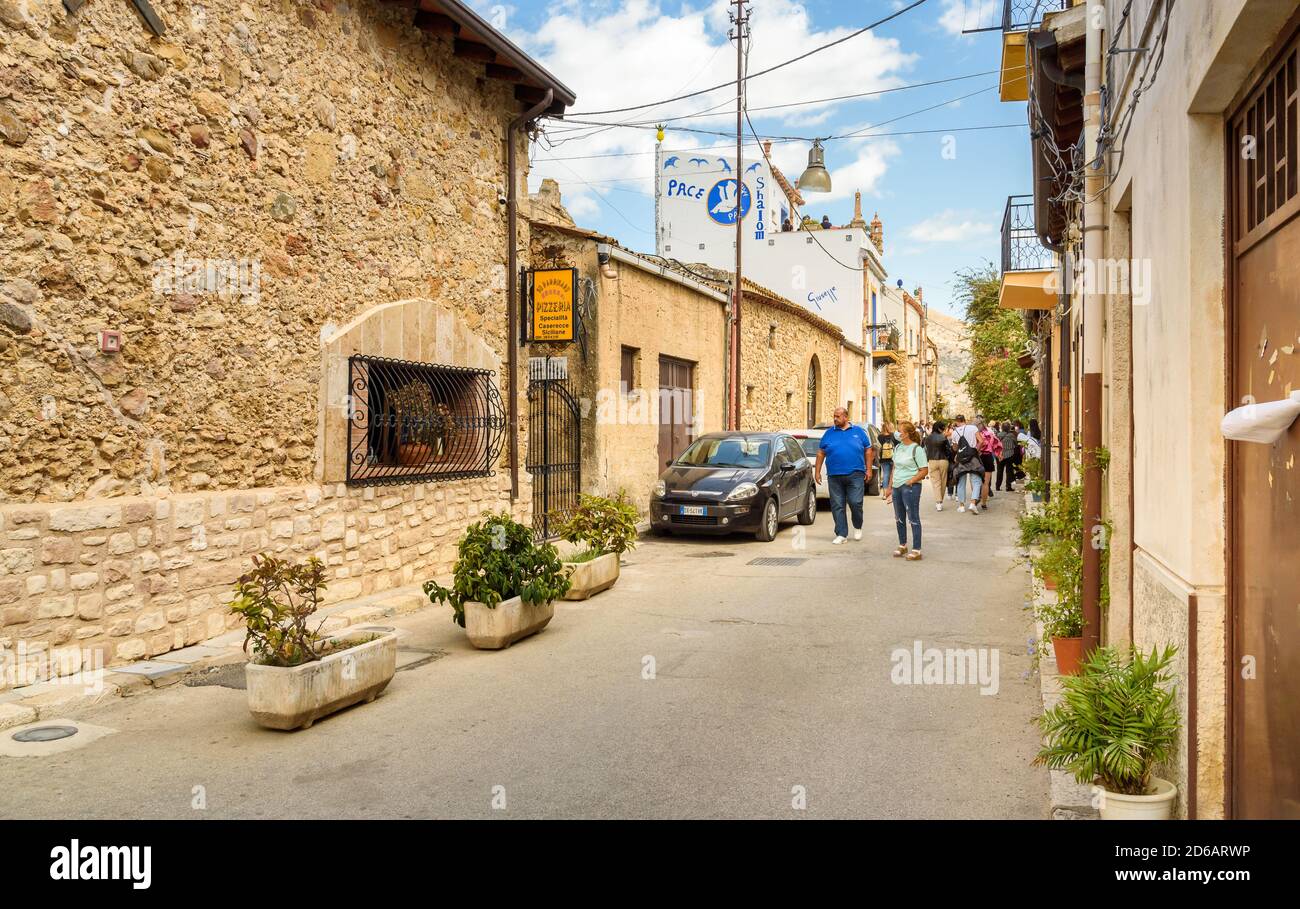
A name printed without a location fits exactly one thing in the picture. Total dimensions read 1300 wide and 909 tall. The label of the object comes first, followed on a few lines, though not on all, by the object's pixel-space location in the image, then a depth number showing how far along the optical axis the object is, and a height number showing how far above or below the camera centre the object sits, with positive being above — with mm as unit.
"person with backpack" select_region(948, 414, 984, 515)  17781 -436
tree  27984 +2466
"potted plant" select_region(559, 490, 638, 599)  10008 -913
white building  32906 +7199
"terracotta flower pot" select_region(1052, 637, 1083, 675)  6242 -1366
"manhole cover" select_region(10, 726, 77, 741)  5270 -1544
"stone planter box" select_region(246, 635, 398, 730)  5340 -1355
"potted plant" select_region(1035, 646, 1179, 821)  3719 -1148
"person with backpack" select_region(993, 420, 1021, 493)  22094 -293
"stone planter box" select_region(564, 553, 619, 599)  9547 -1323
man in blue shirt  13279 -293
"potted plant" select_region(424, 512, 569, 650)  7492 -1094
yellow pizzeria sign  12117 +1720
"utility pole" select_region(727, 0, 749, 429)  20516 +6416
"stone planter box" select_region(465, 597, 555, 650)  7473 -1371
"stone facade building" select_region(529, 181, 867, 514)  14867 +1576
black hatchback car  13859 -667
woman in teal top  12242 -501
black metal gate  13484 +5
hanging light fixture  18547 +4937
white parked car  18750 -23
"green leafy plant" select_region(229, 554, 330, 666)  5504 -958
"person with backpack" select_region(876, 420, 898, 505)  20375 -257
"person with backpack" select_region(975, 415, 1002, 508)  19609 -203
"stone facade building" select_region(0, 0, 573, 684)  6133 +1175
